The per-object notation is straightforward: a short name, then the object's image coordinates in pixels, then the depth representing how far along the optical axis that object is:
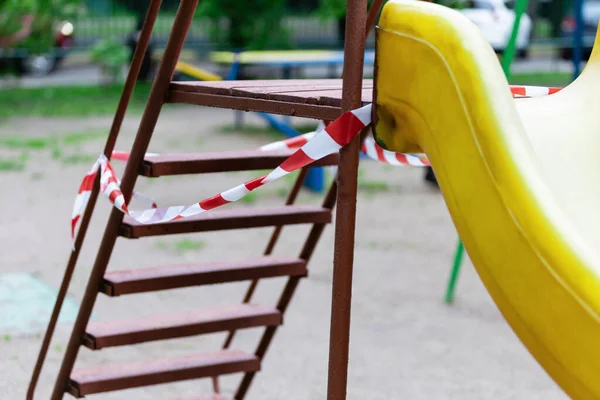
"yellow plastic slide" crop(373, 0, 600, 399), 2.72
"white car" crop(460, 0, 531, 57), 32.77
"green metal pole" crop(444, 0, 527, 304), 7.57
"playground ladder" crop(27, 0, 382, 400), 4.49
